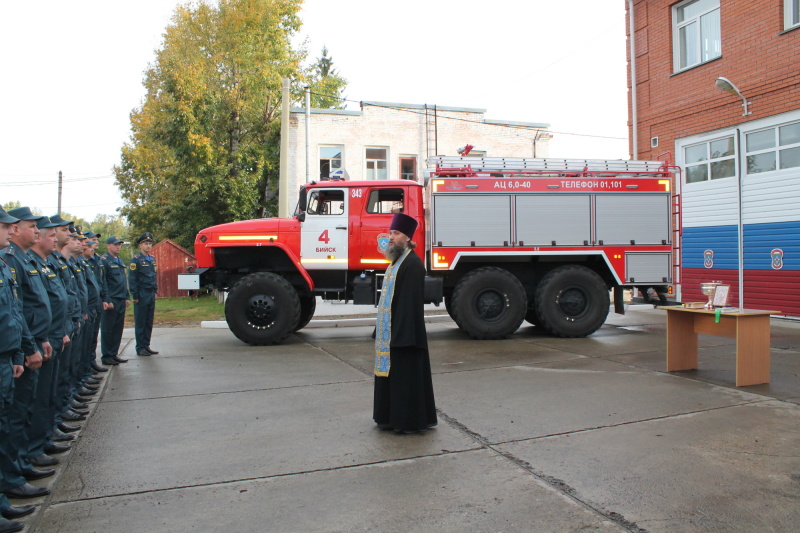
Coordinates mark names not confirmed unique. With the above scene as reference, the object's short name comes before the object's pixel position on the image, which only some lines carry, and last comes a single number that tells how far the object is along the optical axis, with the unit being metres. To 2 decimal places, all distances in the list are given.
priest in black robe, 5.39
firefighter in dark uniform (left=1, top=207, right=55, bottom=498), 4.21
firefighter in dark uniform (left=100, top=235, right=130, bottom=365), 9.20
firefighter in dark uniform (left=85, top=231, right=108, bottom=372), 8.30
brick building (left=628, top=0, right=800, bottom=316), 12.00
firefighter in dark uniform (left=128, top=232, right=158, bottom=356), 9.91
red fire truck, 10.72
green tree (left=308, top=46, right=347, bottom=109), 28.42
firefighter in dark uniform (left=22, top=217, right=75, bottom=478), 4.83
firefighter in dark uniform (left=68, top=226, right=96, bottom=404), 6.72
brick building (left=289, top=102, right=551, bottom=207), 22.73
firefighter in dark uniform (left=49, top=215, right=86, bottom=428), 5.97
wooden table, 6.93
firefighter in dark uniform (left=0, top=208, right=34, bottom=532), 3.76
